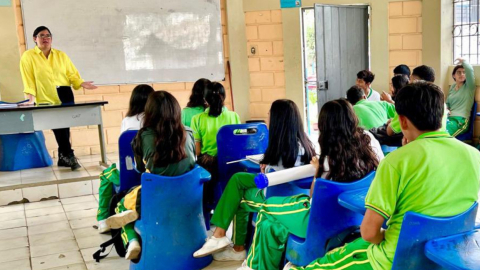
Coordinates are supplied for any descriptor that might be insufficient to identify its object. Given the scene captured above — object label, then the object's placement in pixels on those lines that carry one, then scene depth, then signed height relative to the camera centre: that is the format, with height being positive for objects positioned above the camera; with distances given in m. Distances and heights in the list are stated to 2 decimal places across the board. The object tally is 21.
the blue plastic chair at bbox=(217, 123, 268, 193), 3.29 -0.51
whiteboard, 5.87 +0.51
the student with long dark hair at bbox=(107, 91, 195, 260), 2.68 -0.40
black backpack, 3.07 -1.06
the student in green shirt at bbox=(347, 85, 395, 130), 3.79 -0.37
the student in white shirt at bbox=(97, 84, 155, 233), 3.40 -0.34
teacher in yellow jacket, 5.07 +0.03
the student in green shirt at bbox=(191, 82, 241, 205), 3.52 -0.40
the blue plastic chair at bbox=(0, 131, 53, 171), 5.27 -0.76
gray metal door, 6.03 +0.22
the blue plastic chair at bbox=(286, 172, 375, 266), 1.95 -0.64
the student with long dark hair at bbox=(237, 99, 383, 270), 2.08 -0.44
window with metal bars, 5.77 +0.33
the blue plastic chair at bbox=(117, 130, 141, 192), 3.12 -0.54
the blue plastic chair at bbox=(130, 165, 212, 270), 2.66 -0.84
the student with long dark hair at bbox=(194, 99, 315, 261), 2.54 -0.62
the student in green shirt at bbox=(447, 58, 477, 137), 5.40 -0.48
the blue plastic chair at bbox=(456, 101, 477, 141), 5.50 -0.81
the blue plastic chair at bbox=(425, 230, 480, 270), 1.27 -0.54
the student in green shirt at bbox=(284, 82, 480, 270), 1.46 -0.35
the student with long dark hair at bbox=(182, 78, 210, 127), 3.77 -0.25
